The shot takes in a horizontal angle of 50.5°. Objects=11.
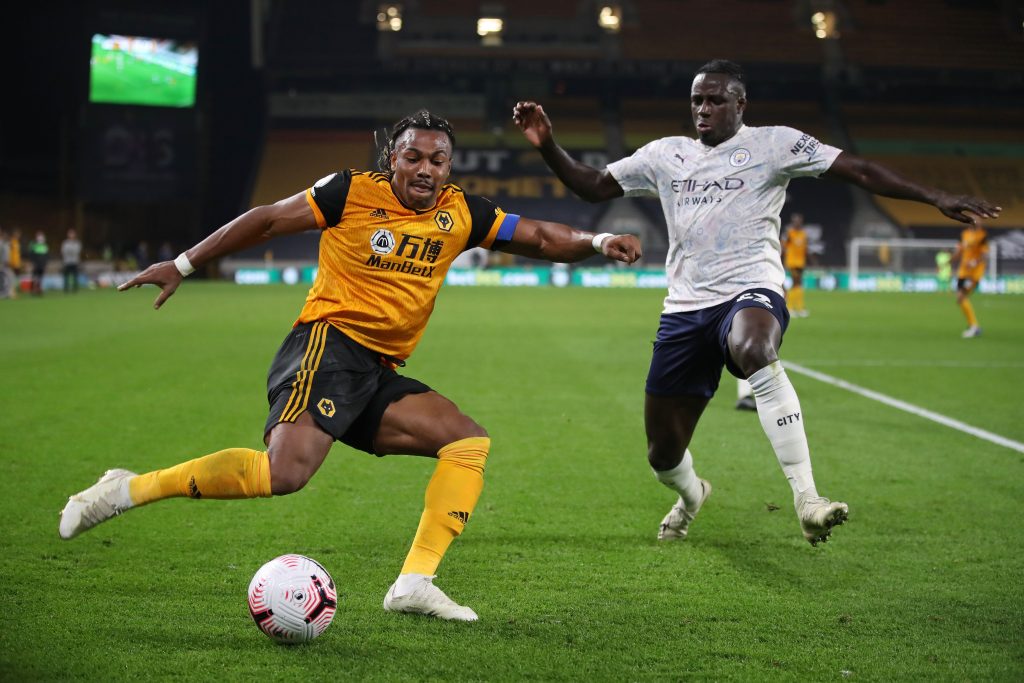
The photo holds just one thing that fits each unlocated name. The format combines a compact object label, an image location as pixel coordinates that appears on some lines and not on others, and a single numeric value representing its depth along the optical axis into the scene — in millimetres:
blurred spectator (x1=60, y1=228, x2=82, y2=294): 33594
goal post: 41125
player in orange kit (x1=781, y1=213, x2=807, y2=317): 24406
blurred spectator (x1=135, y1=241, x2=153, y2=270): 41312
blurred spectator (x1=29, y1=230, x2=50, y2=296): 32312
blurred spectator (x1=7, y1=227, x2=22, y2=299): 31234
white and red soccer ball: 3840
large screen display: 39188
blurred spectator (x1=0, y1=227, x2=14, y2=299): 29625
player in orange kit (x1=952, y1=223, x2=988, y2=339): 18859
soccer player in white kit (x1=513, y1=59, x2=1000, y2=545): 5246
